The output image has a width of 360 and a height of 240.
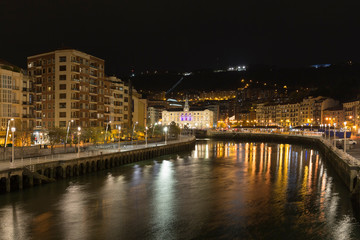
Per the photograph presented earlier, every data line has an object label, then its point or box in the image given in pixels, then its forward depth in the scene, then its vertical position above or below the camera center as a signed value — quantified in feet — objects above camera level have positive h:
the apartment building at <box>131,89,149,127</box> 393.91 +18.49
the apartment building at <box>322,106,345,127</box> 520.42 +13.89
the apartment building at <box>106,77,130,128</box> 320.29 +20.65
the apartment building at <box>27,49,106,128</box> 253.03 +27.55
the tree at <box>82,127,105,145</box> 227.61 -6.98
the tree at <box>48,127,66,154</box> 182.40 -5.78
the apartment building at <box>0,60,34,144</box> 198.31 +15.31
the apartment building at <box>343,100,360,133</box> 450.30 +14.54
